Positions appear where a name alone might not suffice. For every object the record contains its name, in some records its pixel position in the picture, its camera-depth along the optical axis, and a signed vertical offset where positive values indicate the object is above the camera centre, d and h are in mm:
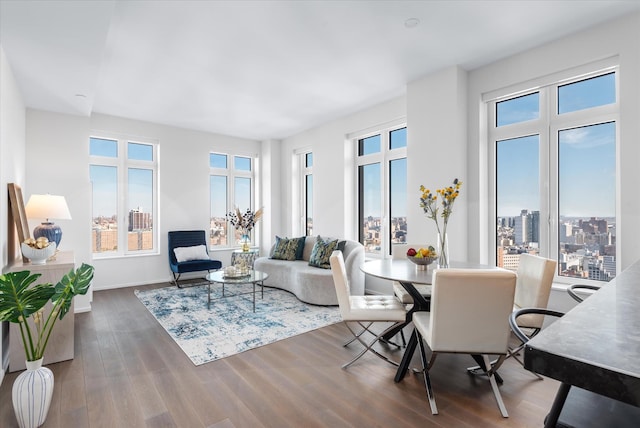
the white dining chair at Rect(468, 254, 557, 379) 2418 -588
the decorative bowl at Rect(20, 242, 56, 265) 3002 -360
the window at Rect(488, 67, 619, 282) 3092 +391
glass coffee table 4246 -858
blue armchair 5559 -746
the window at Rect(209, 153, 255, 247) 6805 +474
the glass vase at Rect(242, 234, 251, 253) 5805 -595
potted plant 1937 -786
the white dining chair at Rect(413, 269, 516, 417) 1948 -593
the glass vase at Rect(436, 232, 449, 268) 2877 -384
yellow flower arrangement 2855 +81
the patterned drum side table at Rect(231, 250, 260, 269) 6291 -826
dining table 2487 -487
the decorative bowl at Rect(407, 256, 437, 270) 2771 -406
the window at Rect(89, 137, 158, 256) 5617 +325
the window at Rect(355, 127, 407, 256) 5055 +390
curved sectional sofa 4512 -937
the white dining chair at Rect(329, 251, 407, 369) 2650 -782
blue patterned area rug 3203 -1257
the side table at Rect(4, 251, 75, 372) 2762 -1037
